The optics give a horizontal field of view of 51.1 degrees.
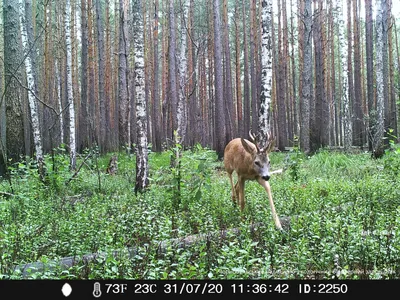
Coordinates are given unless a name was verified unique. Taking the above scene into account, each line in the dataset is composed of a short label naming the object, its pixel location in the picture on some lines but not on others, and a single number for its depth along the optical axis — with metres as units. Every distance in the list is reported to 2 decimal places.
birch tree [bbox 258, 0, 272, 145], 10.54
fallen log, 3.98
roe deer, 6.86
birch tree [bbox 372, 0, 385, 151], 15.59
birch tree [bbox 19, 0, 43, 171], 11.44
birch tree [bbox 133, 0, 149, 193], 9.86
